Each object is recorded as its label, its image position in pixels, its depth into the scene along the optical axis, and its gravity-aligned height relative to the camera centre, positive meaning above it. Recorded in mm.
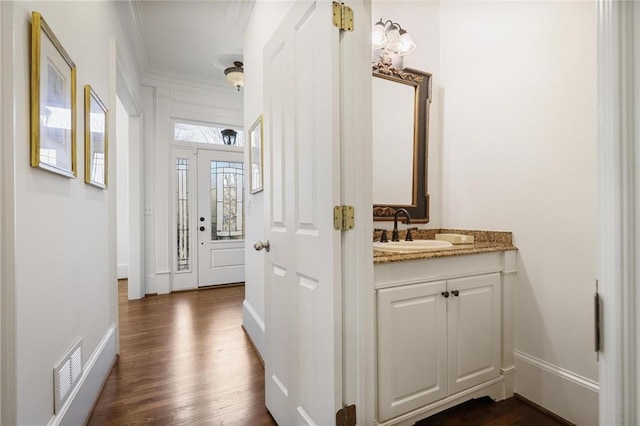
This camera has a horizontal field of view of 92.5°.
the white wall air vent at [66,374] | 1324 -763
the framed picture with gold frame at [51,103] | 1136 +463
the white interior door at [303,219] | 1175 -38
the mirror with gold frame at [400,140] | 2127 +506
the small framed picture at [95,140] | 1755 +458
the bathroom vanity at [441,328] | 1396 -604
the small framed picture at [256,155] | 2340 +468
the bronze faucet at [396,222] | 1978 -77
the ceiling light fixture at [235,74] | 3721 +1679
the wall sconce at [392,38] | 2105 +1200
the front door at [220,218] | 4547 -102
